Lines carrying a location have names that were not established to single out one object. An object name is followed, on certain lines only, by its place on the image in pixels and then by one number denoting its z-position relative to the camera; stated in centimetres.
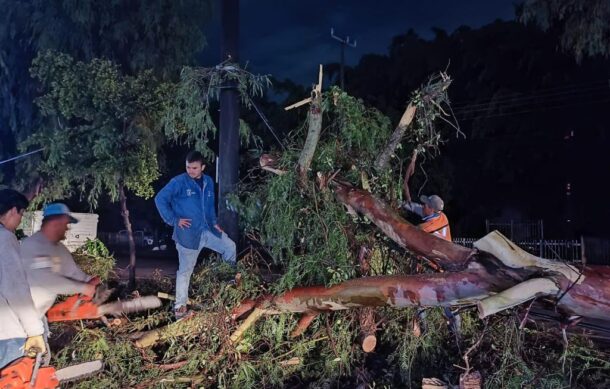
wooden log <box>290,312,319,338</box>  479
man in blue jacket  514
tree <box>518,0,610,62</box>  1000
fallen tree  358
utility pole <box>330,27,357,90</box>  2117
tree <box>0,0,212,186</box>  1153
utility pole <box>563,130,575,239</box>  1972
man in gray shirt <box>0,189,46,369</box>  320
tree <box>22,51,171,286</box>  943
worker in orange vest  570
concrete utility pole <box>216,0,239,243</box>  589
